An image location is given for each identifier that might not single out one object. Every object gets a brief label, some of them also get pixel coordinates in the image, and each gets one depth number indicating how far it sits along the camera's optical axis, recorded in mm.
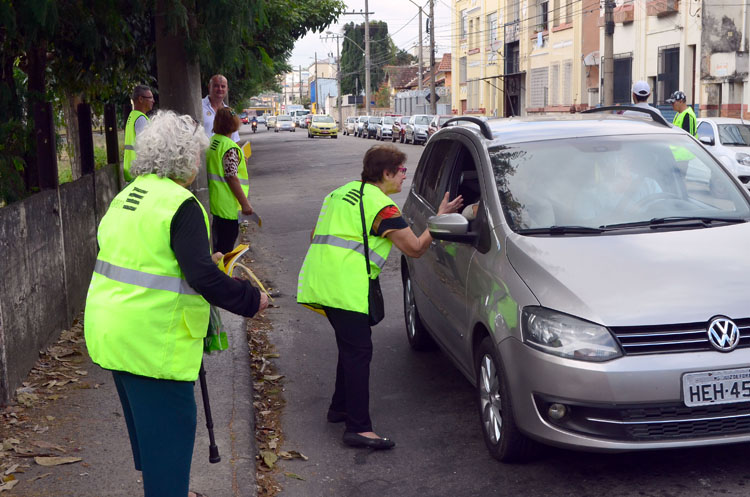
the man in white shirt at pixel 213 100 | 9258
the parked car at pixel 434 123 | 40484
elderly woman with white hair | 3416
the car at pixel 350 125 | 70438
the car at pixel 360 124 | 63003
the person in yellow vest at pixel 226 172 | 7883
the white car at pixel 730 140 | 15881
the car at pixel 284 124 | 82250
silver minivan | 4082
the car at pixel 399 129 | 47731
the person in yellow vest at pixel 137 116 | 8039
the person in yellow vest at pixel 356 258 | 4988
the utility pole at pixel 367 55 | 74875
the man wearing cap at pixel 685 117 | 11057
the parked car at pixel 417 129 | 43250
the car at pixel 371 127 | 58281
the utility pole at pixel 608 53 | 27016
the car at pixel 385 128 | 54719
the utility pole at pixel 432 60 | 51812
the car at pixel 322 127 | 58688
